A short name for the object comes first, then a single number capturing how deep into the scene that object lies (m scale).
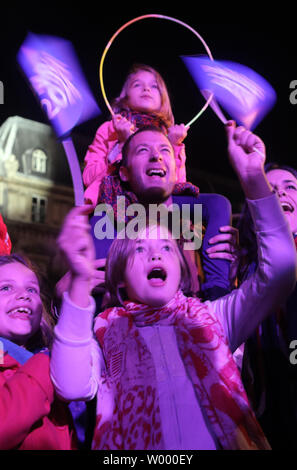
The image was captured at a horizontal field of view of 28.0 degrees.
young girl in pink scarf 1.71
